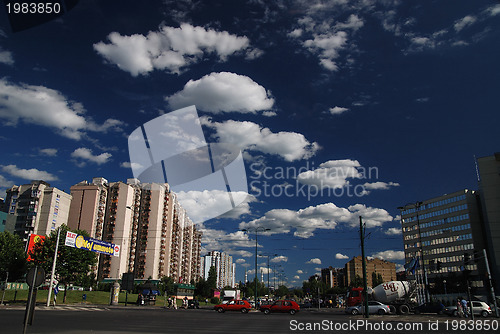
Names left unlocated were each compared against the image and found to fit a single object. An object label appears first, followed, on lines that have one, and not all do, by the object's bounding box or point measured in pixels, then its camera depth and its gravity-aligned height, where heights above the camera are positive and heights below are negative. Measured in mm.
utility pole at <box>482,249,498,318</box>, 25108 -856
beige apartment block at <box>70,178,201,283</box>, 110188 +16707
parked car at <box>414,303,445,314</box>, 38878 -3189
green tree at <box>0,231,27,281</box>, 55656 +2745
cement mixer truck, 41469 -1710
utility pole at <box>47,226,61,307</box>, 35750 -650
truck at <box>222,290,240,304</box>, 64169 -3179
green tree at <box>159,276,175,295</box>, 94519 -2229
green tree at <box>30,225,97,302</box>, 51406 +2317
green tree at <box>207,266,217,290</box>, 118950 -842
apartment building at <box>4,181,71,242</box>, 101312 +18798
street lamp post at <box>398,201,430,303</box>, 45356 -1748
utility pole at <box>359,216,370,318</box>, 29884 +3330
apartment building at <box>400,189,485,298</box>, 101688 +13135
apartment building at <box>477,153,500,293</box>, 96312 +20862
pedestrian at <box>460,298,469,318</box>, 31906 -2615
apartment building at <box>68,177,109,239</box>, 109688 +20164
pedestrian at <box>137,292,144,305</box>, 50438 -3229
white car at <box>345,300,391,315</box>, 35281 -2951
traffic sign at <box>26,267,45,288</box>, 10711 -50
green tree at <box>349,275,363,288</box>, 134600 -1802
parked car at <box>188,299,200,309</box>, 55156 -4089
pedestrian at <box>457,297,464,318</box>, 30906 -2627
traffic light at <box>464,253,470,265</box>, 25544 +1320
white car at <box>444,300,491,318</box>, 33562 -2844
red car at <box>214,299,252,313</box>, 38969 -3151
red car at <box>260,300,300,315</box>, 37144 -3005
